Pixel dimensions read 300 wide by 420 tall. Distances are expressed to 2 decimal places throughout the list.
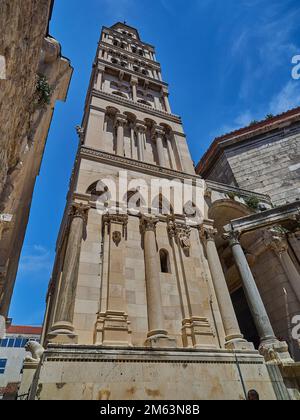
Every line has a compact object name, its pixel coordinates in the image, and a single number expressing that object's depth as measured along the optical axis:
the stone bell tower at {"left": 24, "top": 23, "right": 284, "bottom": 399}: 5.82
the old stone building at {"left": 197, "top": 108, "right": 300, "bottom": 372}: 10.55
